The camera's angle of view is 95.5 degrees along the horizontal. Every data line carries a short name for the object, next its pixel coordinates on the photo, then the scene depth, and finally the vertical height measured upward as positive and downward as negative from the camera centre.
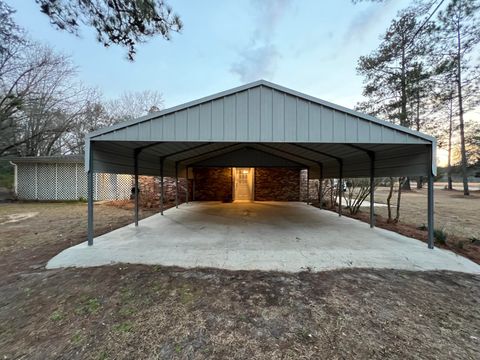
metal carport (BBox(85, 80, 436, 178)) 3.77 +0.97
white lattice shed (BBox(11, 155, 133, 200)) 11.41 -0.08
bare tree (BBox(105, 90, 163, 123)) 18.55 +6.66
